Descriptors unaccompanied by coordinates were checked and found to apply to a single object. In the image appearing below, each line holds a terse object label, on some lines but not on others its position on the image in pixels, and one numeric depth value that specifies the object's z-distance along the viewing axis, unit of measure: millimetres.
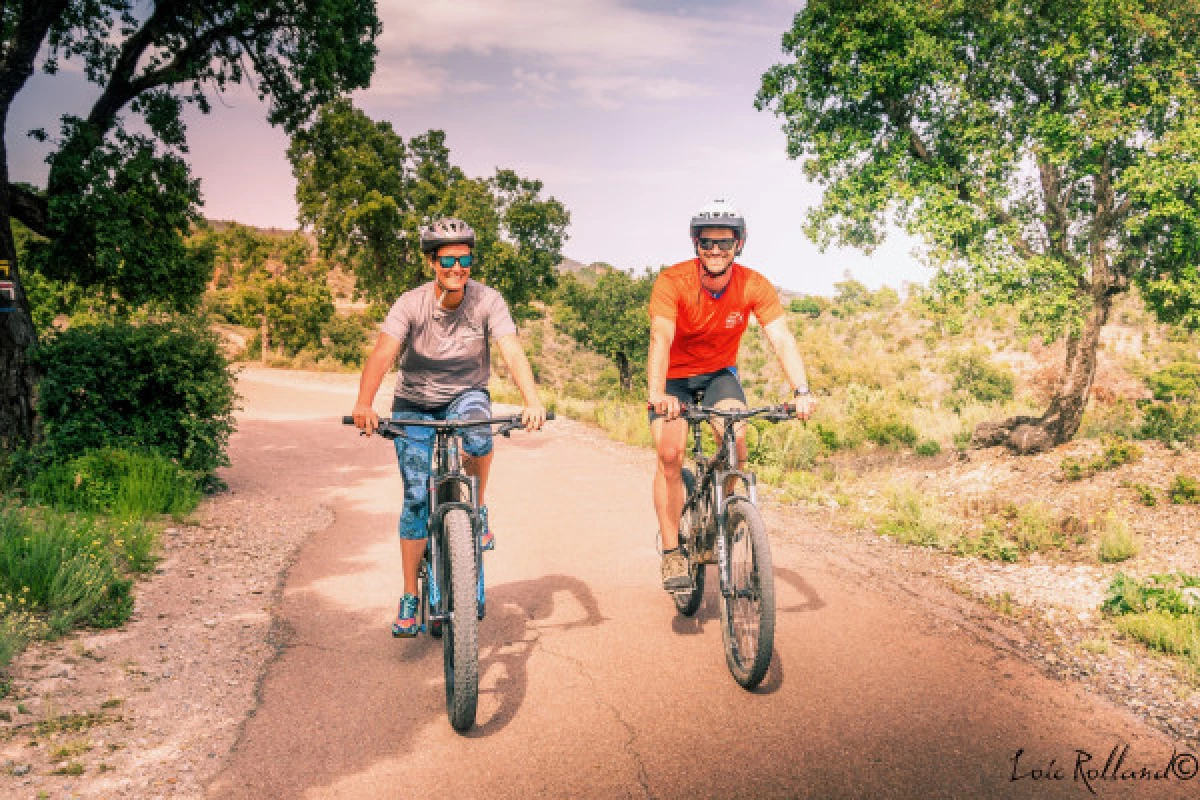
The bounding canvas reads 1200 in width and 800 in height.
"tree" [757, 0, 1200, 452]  8820
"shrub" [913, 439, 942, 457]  12547
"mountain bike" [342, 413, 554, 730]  3471
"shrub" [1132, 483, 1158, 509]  7969
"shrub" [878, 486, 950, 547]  7309
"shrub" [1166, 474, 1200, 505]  7797
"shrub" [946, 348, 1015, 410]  21438
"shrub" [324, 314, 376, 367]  45750
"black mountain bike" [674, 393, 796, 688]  3793
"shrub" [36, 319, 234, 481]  7941
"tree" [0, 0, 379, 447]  9023
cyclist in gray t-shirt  4238
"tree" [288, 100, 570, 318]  30516
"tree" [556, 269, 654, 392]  32875
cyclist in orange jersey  4527
